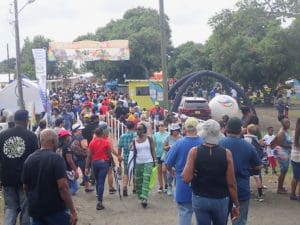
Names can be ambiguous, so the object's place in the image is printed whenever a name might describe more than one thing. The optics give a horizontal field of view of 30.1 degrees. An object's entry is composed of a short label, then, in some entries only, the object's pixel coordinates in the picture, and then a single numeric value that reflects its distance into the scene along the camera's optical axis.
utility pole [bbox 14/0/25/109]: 23.44
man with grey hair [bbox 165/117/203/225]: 7.16
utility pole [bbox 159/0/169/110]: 19.48
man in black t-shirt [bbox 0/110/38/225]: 7.09
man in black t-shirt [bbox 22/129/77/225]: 5.72
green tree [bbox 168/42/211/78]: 59.71
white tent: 23.86
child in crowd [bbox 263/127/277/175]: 12.91
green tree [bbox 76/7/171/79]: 63.53
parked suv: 28.27
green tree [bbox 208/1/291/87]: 37.75
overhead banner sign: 54.78
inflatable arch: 24.28
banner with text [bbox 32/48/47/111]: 19.14
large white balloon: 26.73
